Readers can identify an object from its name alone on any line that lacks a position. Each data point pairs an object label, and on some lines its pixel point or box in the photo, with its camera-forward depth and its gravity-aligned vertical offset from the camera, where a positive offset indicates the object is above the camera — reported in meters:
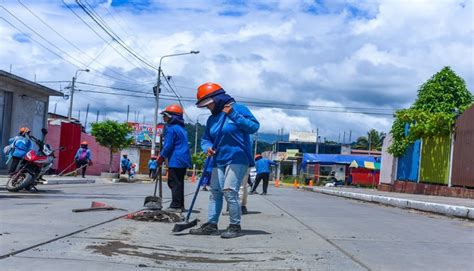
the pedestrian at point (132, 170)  34.21 -1.52
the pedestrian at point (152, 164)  30.77 -0.96
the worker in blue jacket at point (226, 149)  6.55 +0.06
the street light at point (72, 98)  45.25 +3.66
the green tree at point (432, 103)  23.17 +3.23
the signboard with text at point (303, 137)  89.99 +4.10
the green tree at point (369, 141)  98.00 +4.76
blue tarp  54.34 +0.48
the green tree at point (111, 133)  31.56 +0.65
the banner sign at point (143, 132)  72.59 +2.04
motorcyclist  13.30 -0.27
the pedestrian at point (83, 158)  24.81 -0.73
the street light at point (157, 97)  38.38 +3.70
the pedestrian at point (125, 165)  32.81 -1.17
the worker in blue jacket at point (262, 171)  19.67 -0.49
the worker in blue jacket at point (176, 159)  8.85 -0.14
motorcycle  12.59 -0.83
